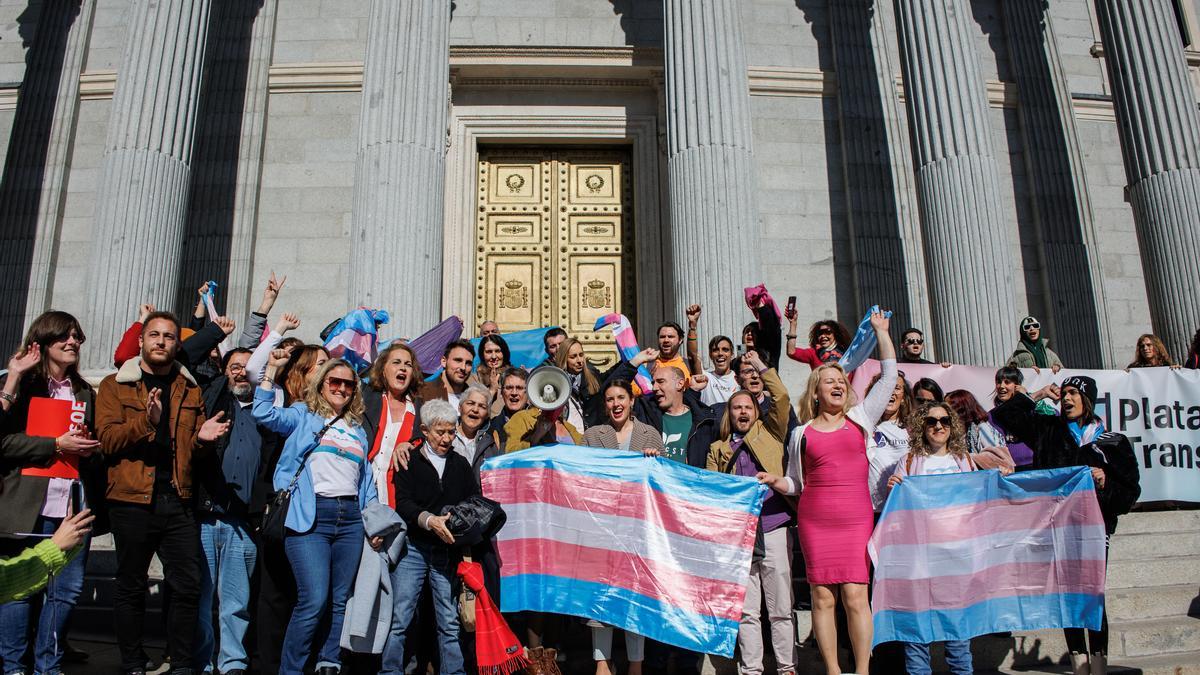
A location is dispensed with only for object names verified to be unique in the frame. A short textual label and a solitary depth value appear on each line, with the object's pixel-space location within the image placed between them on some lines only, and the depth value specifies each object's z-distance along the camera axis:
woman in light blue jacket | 5.05
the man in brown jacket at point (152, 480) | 5.26
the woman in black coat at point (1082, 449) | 5.80
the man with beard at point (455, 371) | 7.09
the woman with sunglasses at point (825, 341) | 8.01
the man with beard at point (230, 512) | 5.57
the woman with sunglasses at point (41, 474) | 4.87
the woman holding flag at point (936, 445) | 5.99
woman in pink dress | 5.36
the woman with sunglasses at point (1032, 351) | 9.73
